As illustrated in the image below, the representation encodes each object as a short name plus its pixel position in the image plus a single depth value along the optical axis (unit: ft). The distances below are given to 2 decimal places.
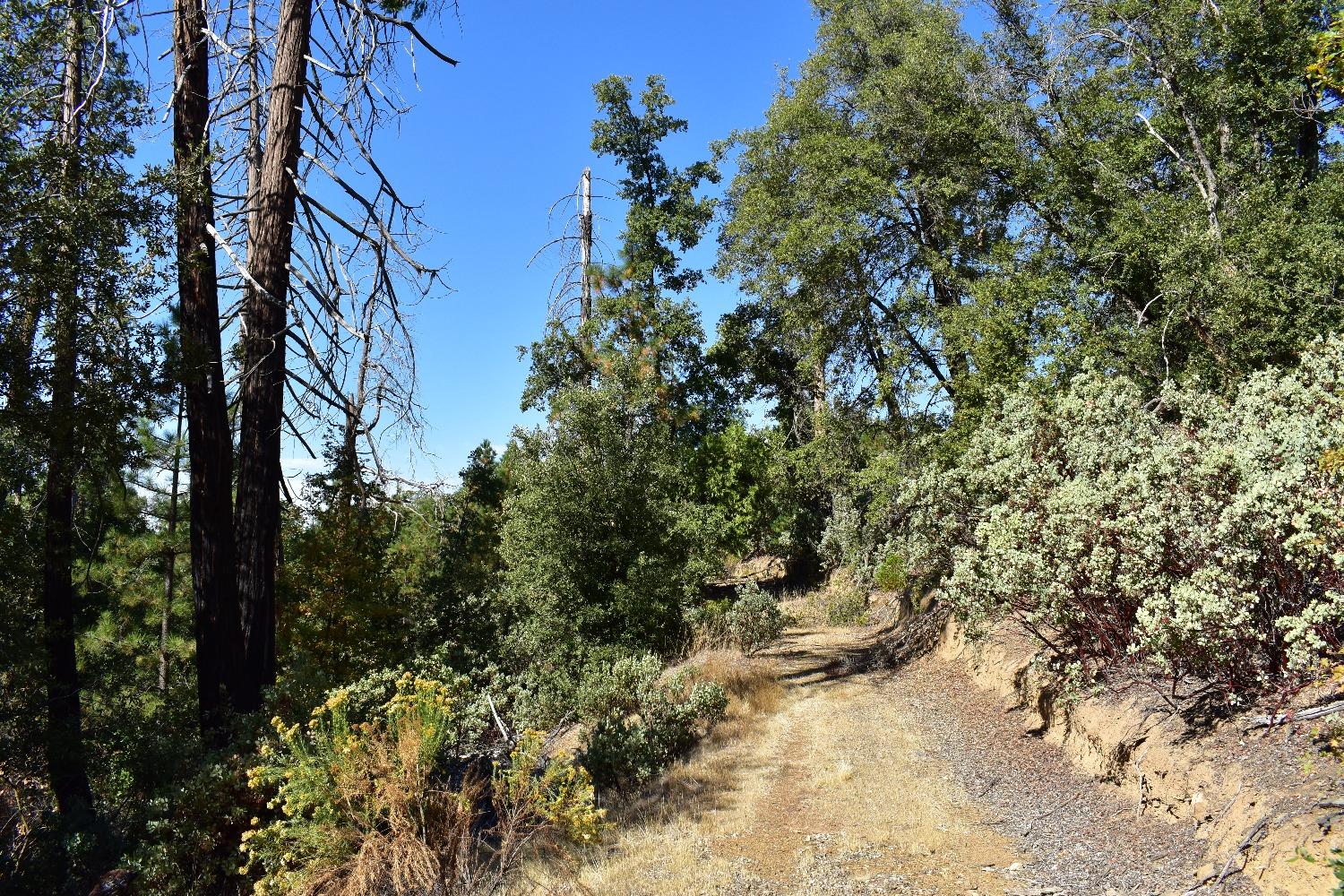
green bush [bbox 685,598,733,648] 42.21
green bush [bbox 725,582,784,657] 44.70
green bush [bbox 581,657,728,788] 27.22
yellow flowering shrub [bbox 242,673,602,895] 14.34
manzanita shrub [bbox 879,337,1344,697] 17.53
